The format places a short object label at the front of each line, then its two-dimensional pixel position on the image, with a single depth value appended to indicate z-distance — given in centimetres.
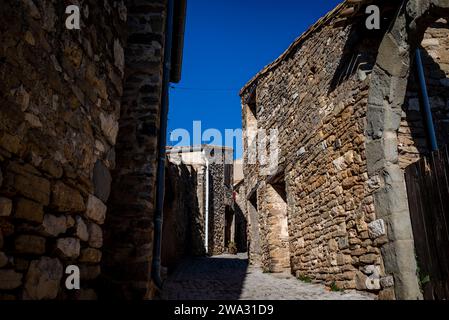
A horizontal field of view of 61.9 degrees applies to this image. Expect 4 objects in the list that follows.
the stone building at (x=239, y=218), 2042
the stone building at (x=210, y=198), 1530
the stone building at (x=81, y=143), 190
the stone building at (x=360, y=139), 462
